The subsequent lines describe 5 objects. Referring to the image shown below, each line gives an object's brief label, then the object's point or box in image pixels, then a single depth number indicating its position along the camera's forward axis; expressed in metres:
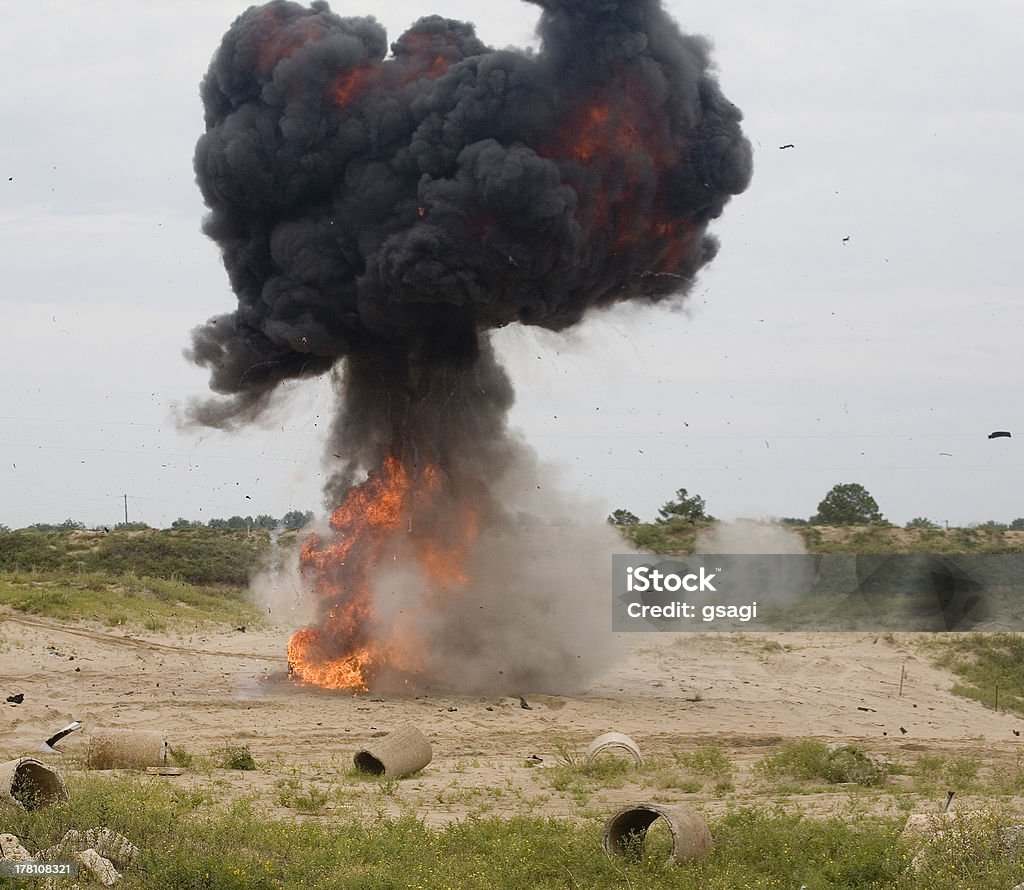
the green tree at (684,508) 70.50
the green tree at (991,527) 67.19
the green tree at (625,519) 72.90
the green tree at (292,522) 71.50
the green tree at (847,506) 76.50
